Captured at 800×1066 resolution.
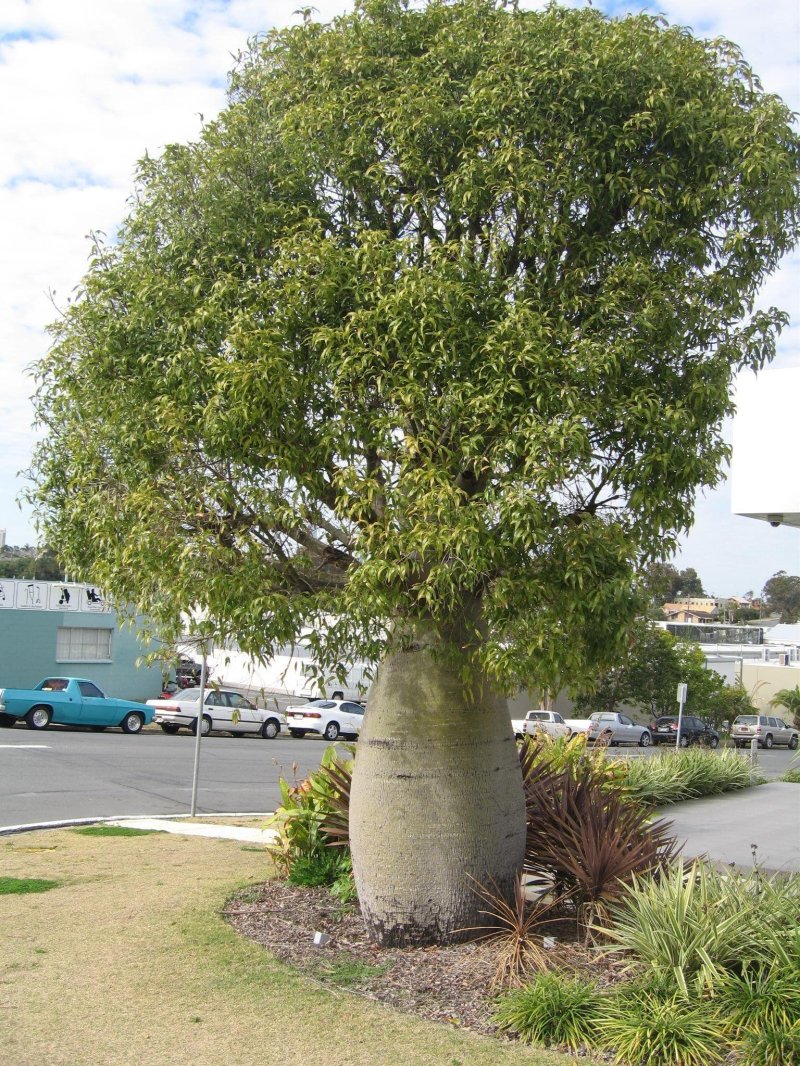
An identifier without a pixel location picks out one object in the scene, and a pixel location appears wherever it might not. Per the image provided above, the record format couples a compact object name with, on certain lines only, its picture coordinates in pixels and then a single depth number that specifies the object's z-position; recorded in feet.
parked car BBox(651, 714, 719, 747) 134.00
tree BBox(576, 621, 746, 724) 146.82
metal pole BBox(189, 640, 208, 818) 43.87
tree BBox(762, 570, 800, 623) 359.25
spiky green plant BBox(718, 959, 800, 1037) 17.84
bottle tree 20.45
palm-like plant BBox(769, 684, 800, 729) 172.96
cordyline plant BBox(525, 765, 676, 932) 24.07
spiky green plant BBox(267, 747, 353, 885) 28.19
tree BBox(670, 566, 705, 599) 398.89
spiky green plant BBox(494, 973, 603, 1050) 18.52
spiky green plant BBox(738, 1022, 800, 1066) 16.94
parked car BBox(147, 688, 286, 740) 93.15
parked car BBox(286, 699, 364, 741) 106.11
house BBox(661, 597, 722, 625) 410.31
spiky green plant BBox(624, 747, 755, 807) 51.43
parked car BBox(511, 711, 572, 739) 102.65
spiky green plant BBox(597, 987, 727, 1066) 17.39
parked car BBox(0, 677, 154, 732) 83.61
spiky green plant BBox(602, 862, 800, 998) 19.24
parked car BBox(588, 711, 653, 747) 123.34
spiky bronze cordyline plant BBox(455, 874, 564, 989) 21.12
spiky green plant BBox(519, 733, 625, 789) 32.37
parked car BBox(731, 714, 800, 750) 141.49
